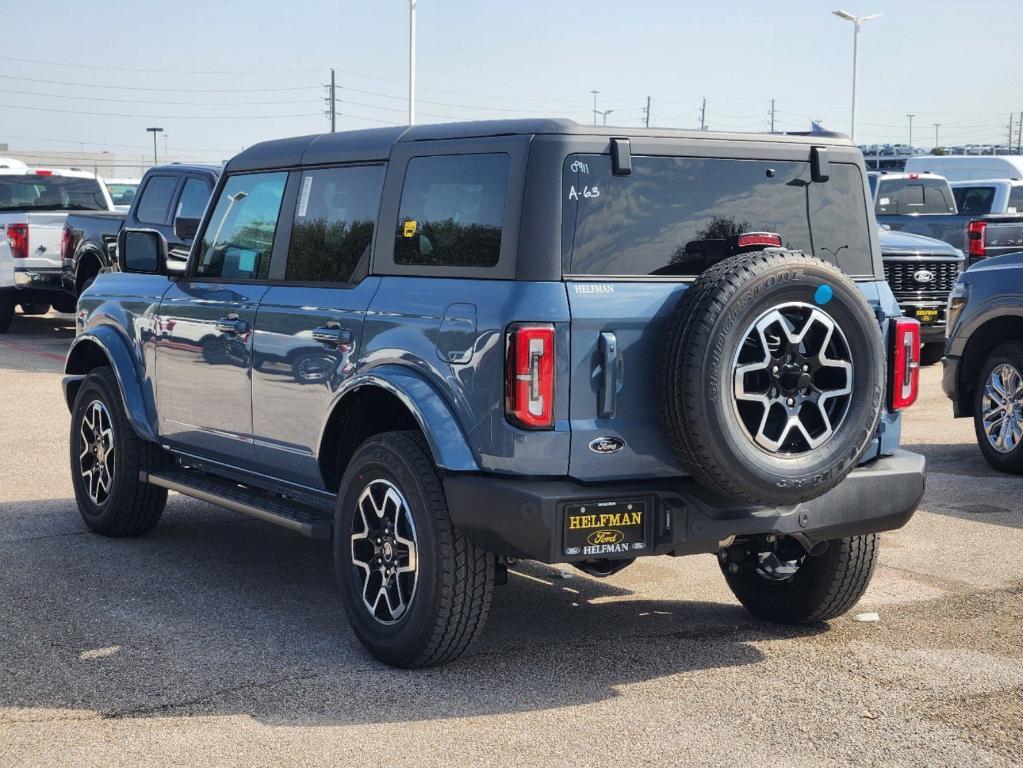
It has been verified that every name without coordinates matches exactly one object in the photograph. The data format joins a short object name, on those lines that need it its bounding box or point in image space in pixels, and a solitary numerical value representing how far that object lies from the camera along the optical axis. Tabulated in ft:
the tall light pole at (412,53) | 136.87
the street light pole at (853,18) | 161.06
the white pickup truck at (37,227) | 61.72
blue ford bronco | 15.79
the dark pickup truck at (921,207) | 63.05
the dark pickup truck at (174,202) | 44.83
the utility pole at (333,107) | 252.42
